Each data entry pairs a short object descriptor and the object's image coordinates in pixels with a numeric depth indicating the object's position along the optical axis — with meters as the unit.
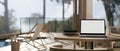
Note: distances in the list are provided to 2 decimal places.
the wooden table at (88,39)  3.50
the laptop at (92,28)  3.93
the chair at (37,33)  6.01
